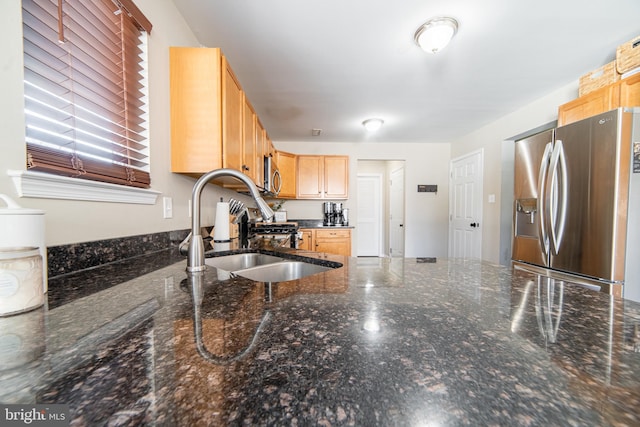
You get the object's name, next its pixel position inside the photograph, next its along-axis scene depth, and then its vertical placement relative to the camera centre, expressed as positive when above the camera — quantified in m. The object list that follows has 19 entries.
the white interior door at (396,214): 4.82 -0.16
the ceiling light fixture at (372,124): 3.23 +1.14
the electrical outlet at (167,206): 1.36 +0.01
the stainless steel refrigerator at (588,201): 1.51 +0.04
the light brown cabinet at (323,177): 4.06 +0.51
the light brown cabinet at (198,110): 1.38 +0.57
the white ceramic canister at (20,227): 0.49 -0.04
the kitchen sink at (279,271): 1.20 -0.33
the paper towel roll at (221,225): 1.72 -0.13
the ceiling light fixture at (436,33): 1.54 +1.16
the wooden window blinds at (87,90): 0.72 +0.43
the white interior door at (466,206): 3.58 +0.01
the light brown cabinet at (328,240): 3.79 -0.54
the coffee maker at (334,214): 4.27 -0.13
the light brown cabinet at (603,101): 1.65 +0.80
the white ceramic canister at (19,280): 0.47 -0.15
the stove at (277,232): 2.48 -0.28
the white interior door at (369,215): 5.64 -0.20
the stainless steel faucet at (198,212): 0.79 -0.02
